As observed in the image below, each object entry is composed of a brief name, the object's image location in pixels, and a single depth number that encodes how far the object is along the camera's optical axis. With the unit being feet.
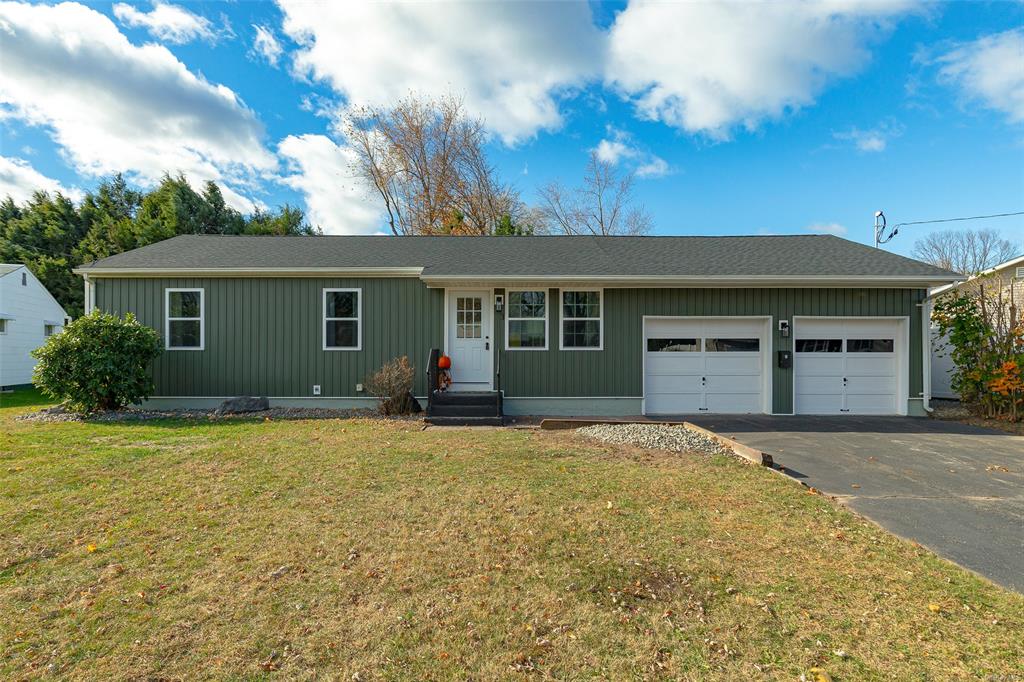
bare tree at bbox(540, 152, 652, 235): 79.00
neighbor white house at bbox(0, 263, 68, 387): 47.47
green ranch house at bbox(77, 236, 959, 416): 30.99
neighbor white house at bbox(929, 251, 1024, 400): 35.50
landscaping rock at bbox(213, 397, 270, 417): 29.25
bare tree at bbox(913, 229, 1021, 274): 97.45
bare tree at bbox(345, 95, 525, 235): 71.87
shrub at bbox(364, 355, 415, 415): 29.17
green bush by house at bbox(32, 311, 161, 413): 26.71
